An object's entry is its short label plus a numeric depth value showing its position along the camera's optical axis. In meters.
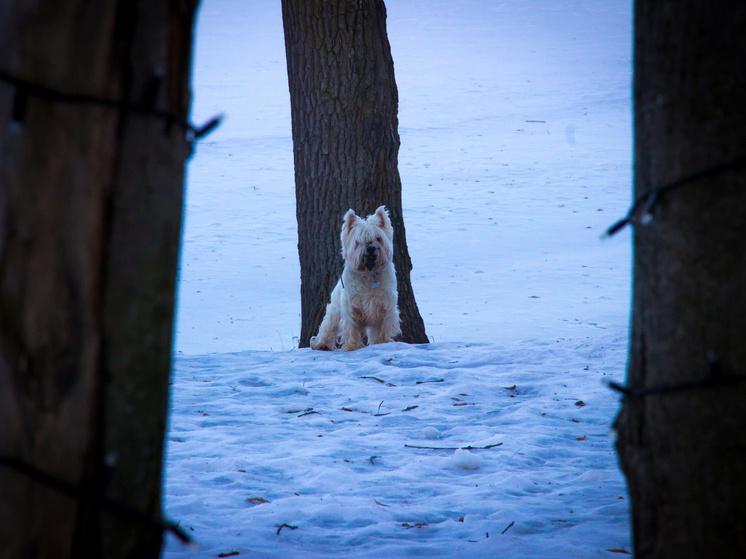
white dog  14.25
